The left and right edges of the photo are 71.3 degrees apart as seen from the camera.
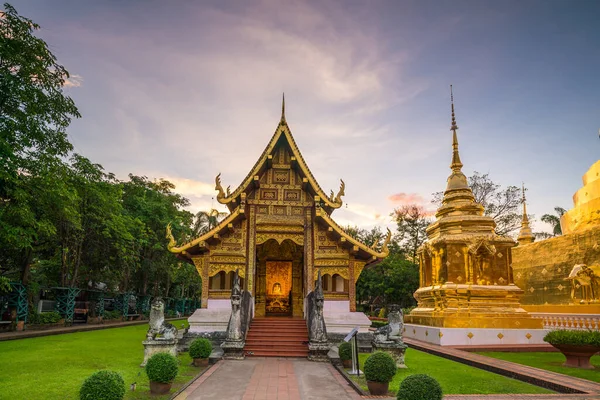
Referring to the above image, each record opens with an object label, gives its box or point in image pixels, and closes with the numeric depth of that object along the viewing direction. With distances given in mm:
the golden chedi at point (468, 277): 14609
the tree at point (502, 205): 30438
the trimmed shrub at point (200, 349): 10539
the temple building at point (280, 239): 14289
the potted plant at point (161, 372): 7105
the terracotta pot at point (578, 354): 9711
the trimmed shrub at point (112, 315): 29327
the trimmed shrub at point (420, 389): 5199
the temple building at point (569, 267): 15406
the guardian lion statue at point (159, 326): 10211
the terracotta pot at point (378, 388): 7375
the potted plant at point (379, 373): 7277
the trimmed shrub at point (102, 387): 5312
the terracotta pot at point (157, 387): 7195
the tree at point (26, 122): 13930
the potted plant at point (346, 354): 10484
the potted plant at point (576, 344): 9604
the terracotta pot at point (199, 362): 10578
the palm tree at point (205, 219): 43781
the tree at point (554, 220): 37219
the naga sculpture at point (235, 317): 12066
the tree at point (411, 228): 35781
